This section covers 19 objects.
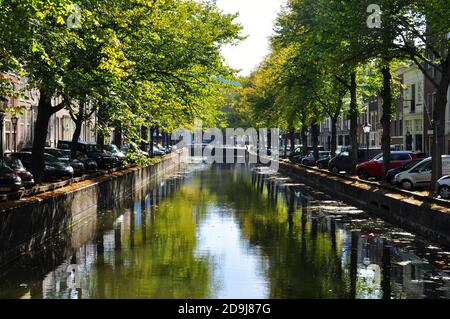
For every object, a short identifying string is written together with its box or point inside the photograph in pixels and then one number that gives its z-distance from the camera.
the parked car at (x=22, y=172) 28.22
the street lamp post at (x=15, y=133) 51.60
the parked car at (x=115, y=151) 49.44
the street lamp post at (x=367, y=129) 51.66
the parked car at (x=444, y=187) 26.11
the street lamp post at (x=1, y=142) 45.99
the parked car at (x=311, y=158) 61.52
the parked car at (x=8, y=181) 26.12
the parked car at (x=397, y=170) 33.53
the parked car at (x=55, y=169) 33.94
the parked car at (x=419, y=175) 32.06
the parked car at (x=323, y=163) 55.84
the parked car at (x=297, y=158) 66.71
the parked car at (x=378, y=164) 40.91
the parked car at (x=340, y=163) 48.53
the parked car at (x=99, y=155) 47.53
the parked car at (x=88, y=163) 42.85
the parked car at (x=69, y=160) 37.94
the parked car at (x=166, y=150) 88.62
